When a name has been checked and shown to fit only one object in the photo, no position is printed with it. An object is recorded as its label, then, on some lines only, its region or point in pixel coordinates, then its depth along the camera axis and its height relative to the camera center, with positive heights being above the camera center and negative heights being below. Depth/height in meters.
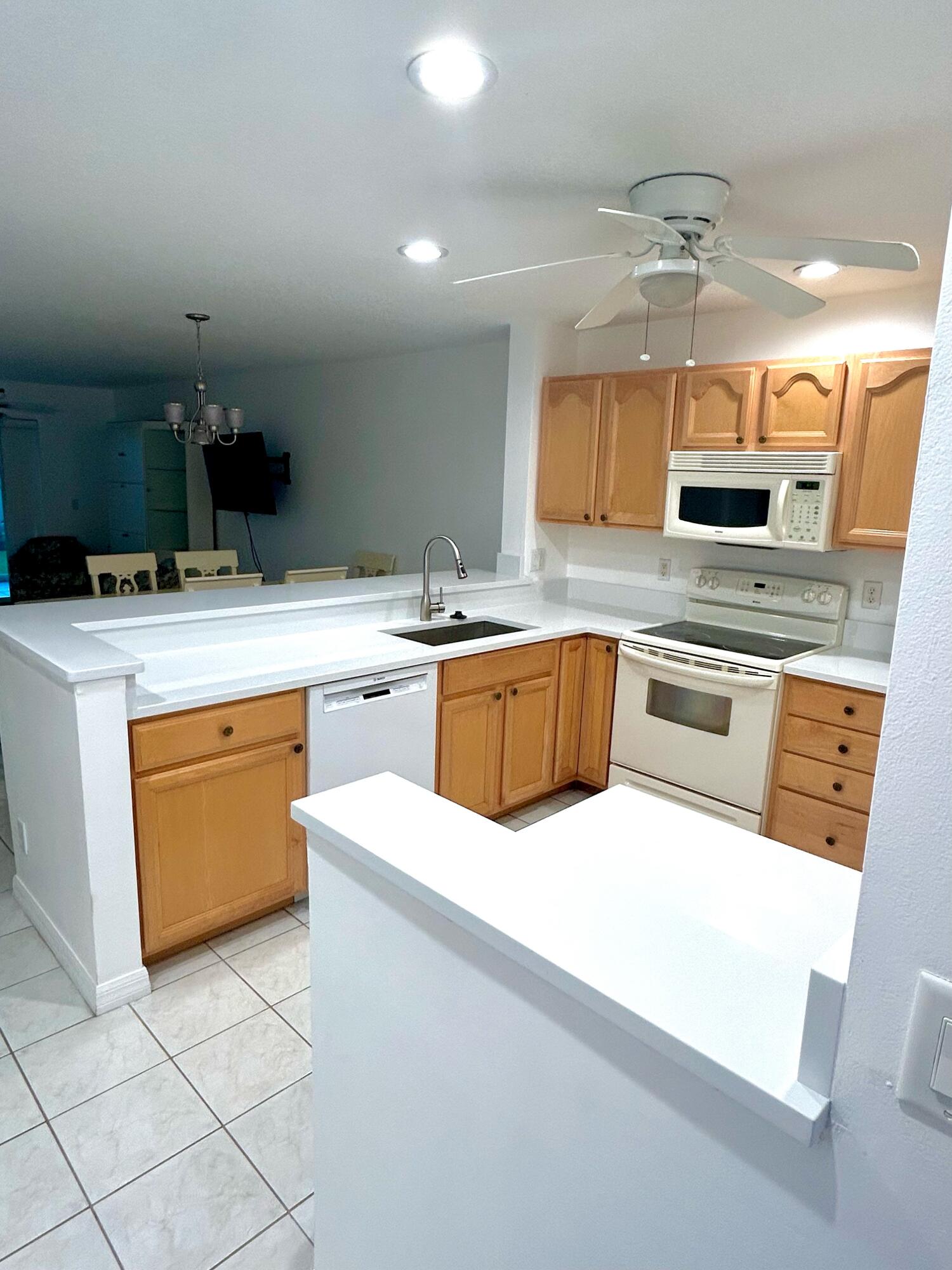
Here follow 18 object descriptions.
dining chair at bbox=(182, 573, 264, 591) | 4.11 -0.51
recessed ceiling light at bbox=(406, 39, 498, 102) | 1.43 +0.83
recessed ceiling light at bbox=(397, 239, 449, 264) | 2.60 +0.85
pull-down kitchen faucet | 3.23 -0.49
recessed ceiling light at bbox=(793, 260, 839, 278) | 2.63 +0.84
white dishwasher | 2.61 -0.84
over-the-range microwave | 2.96 +0.04
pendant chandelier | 4.44 +0.41
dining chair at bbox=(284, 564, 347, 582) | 4.41 -0.48
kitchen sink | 3.35 -0.61
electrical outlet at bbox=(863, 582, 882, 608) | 3.19 -0.35
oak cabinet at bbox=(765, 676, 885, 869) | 2.76 -0.97
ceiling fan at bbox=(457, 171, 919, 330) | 1.80 +0.62
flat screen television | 6.32 +0.13
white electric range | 3.00 -0.75
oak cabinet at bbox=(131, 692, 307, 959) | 2.21 -1.01
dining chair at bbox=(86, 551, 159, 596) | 4.87 -0.53
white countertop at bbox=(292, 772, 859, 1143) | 0.71 -0.51
